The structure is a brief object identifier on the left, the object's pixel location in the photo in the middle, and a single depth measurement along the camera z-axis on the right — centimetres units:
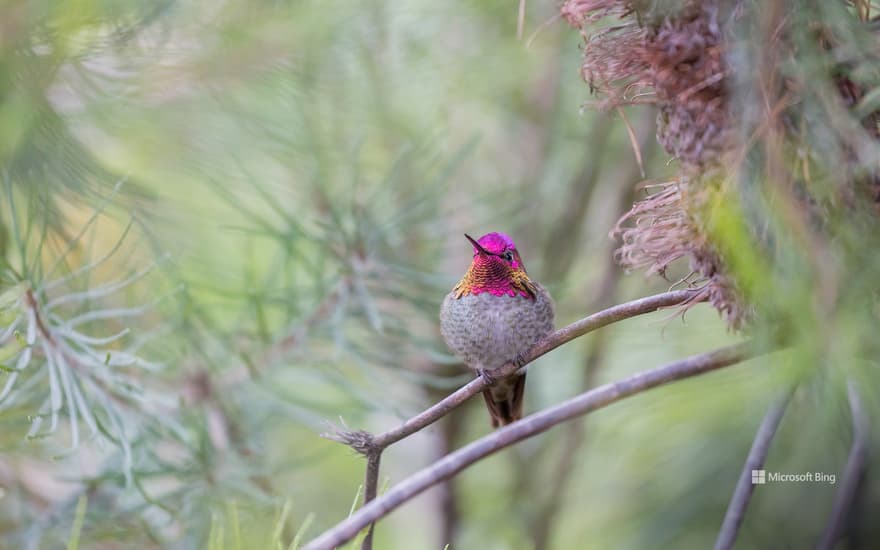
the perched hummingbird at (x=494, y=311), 366
